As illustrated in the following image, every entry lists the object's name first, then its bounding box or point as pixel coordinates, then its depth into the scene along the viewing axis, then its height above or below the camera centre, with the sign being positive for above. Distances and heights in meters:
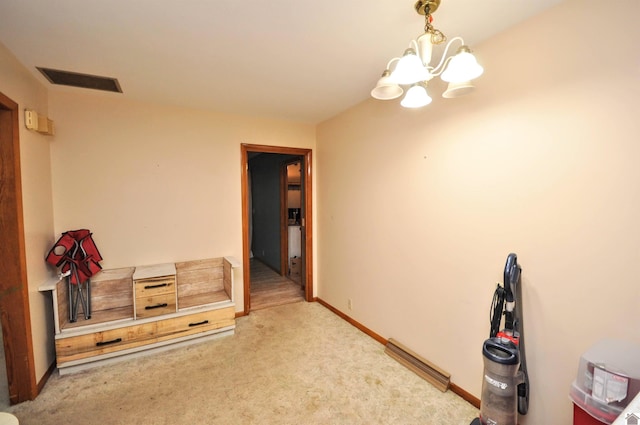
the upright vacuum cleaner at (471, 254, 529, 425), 1.50 -0.89
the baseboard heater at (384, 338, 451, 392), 2.17 -1.41
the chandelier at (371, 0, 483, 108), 1.23 +0.60
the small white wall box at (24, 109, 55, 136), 2.13 +0.64
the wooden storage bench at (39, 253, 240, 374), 2.39 -1.11
